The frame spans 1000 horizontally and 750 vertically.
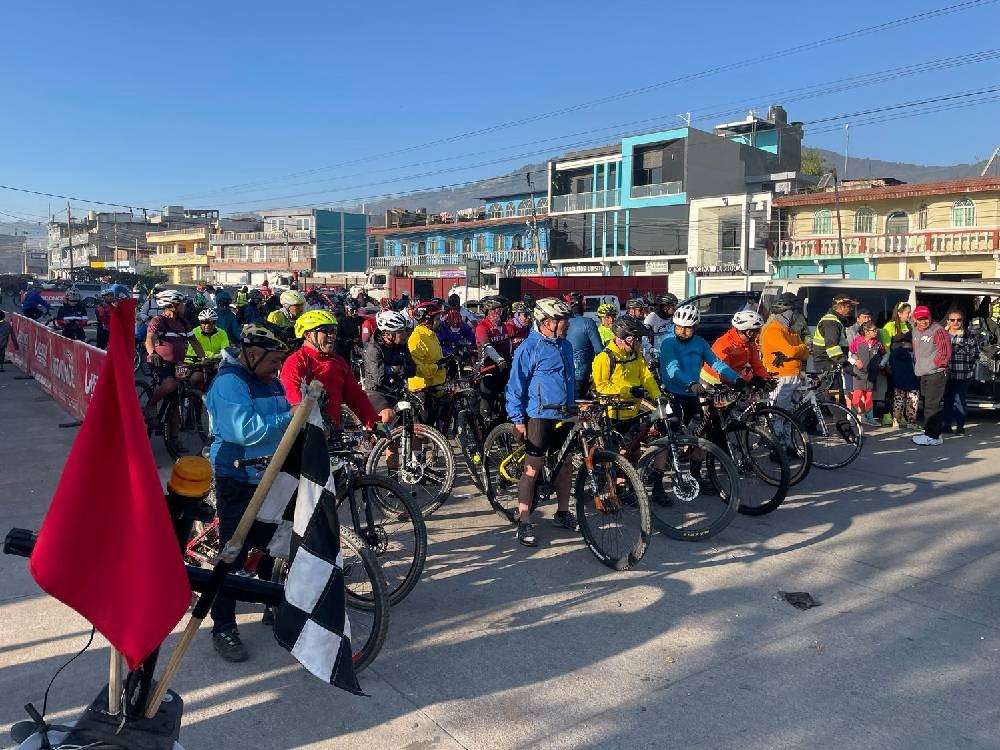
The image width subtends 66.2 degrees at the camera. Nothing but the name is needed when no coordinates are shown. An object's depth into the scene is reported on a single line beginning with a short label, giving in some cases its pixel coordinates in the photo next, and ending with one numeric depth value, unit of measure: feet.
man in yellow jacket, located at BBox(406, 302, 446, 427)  25.90
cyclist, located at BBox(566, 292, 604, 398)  28.30
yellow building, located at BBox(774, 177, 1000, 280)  102.42
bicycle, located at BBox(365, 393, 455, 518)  22.06
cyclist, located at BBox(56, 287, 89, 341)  52.44
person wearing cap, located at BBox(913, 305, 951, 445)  31.78
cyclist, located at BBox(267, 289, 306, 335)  37.24
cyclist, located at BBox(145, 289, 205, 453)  28.53
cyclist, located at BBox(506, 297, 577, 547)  19.47
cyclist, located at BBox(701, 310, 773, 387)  24.79
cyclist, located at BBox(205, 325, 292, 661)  13.26
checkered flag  9.00
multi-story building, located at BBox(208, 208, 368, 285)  246.68
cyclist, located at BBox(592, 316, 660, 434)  22.22
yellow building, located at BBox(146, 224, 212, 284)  294.05
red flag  7.00
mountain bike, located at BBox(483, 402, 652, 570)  17.71
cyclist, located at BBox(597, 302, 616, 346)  35.50
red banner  33.04
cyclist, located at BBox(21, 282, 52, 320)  59.82
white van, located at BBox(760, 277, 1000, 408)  35.04
